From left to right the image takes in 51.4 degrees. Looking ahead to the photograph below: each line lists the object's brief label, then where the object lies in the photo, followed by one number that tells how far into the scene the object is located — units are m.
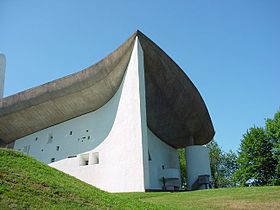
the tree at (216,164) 38.72
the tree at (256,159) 25.11
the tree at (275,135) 24.28
